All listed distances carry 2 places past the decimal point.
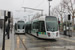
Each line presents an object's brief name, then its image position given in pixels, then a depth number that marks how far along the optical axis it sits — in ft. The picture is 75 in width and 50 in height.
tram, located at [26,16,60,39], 30.43
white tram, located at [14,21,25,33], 56.47
